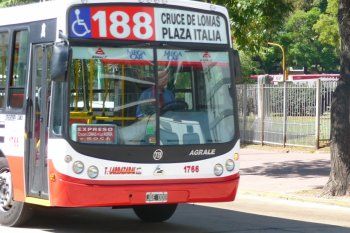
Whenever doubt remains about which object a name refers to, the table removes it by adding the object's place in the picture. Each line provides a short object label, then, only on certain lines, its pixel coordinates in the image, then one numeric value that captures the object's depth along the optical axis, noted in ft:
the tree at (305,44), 197.47
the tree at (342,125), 50.39
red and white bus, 32.86
